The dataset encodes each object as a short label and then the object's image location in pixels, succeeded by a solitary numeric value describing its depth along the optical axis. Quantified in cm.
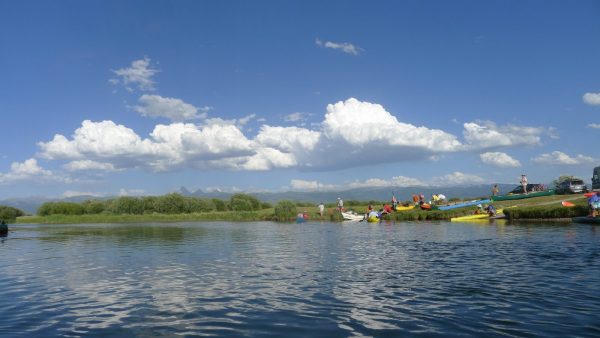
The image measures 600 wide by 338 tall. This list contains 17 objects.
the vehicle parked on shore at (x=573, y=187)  7074
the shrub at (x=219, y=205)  15275
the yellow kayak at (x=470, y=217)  6227
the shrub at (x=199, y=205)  14338
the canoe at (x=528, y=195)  7252
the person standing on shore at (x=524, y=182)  7539
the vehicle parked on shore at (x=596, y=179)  7534
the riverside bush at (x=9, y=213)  14532
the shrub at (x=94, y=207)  15395
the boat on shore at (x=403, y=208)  7588
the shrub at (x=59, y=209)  15062
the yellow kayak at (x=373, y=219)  7144
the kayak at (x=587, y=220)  4300
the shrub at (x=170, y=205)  14175
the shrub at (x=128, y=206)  14512
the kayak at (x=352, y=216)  7850
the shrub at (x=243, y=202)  14412
